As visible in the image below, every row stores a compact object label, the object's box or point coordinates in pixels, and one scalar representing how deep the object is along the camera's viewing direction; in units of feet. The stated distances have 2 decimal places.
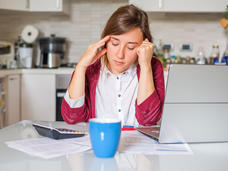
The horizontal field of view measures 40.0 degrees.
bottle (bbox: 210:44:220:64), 11.64
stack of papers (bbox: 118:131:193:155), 2.68
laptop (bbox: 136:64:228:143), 2.57
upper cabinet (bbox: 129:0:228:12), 10.74
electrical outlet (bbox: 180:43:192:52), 12.01
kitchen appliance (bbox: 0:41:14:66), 10.49
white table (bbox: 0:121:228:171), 2.21
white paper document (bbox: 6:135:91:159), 2.57
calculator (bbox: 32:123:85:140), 3.00
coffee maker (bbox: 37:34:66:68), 11.48
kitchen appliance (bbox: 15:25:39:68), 11.54
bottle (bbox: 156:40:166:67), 11.64
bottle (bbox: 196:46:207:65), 11.85
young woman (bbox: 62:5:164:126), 4.07
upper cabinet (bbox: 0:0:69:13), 10.98
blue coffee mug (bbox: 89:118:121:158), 2.40
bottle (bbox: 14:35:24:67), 11.51
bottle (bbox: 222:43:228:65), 11.38
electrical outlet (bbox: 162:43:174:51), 12.01
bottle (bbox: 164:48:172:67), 11.85
